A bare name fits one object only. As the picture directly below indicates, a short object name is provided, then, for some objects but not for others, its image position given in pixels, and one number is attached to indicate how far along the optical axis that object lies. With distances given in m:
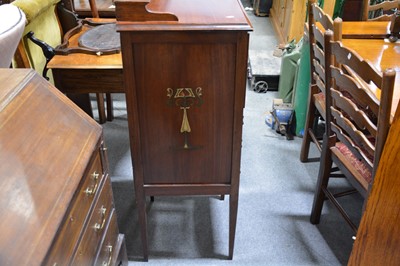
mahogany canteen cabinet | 1.20
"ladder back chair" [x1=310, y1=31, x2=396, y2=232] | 1.24
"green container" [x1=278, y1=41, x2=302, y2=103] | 2.70
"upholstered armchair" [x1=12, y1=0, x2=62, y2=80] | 1.81
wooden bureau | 0.72
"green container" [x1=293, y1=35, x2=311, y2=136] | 2.34
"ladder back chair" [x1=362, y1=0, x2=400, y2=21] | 2.29
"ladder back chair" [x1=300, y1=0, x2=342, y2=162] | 1.68
